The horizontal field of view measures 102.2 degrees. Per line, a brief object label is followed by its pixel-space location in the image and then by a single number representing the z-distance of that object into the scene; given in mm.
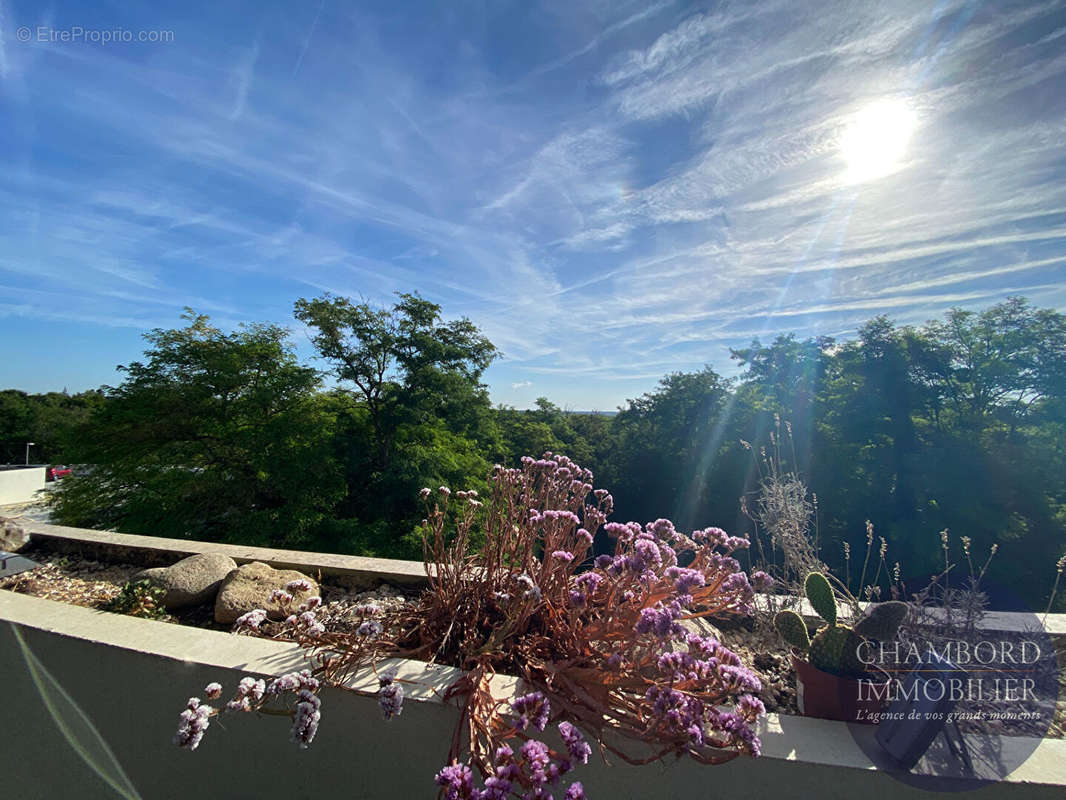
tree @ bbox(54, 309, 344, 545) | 9492
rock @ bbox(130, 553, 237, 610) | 2160
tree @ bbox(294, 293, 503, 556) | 10742
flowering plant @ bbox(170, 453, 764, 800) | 930
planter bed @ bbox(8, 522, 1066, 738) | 1565
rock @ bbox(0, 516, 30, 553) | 2812
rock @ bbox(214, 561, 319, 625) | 1975
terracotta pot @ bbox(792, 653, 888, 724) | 1163
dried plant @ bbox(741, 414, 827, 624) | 1941
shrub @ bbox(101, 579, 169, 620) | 1960
